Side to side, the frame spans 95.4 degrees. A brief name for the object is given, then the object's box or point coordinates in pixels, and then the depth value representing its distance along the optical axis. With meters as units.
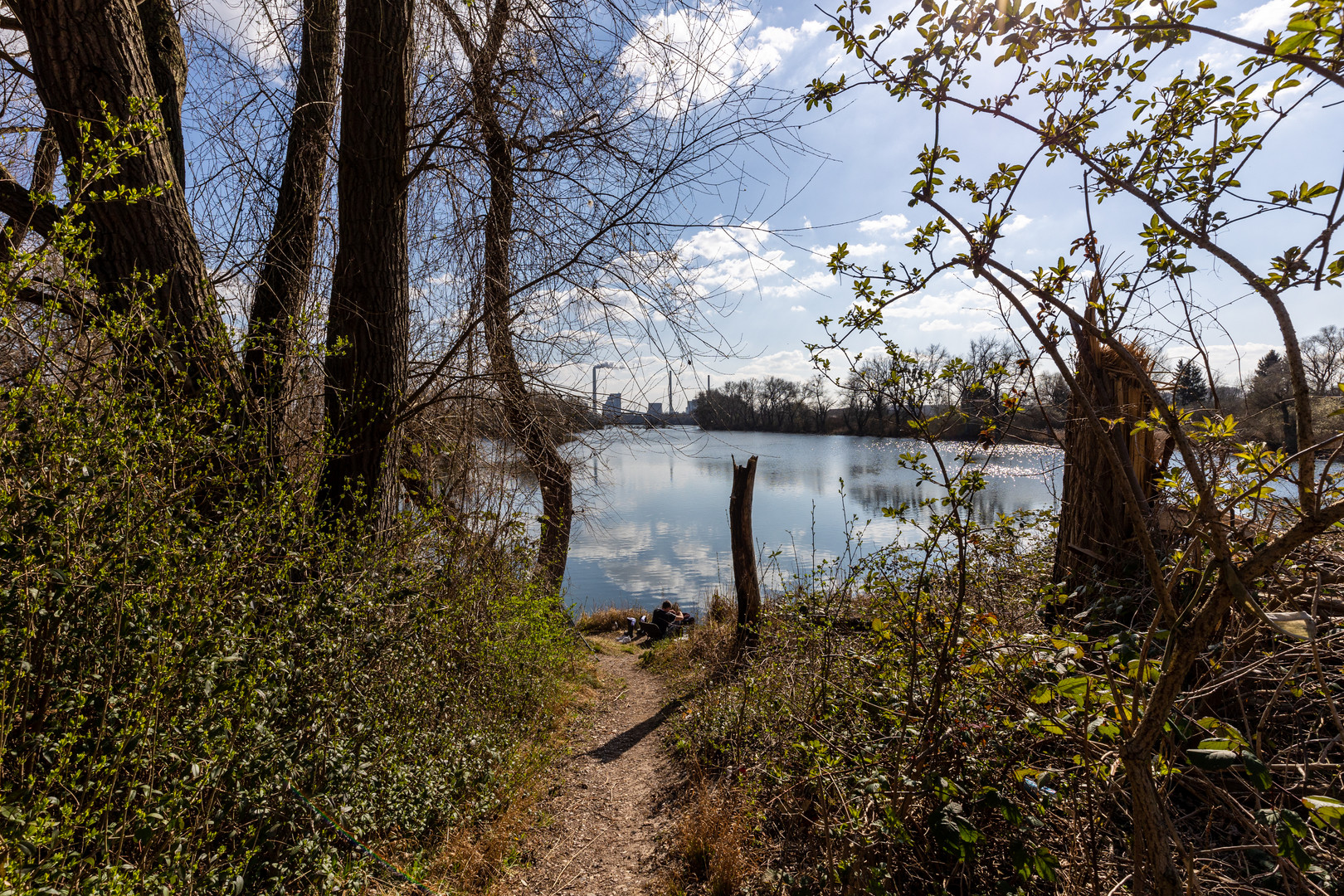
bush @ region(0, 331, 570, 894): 1.68
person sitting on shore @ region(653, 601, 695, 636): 10.17
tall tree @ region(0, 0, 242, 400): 2.79
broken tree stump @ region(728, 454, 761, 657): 7.28
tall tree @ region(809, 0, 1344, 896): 1.12
